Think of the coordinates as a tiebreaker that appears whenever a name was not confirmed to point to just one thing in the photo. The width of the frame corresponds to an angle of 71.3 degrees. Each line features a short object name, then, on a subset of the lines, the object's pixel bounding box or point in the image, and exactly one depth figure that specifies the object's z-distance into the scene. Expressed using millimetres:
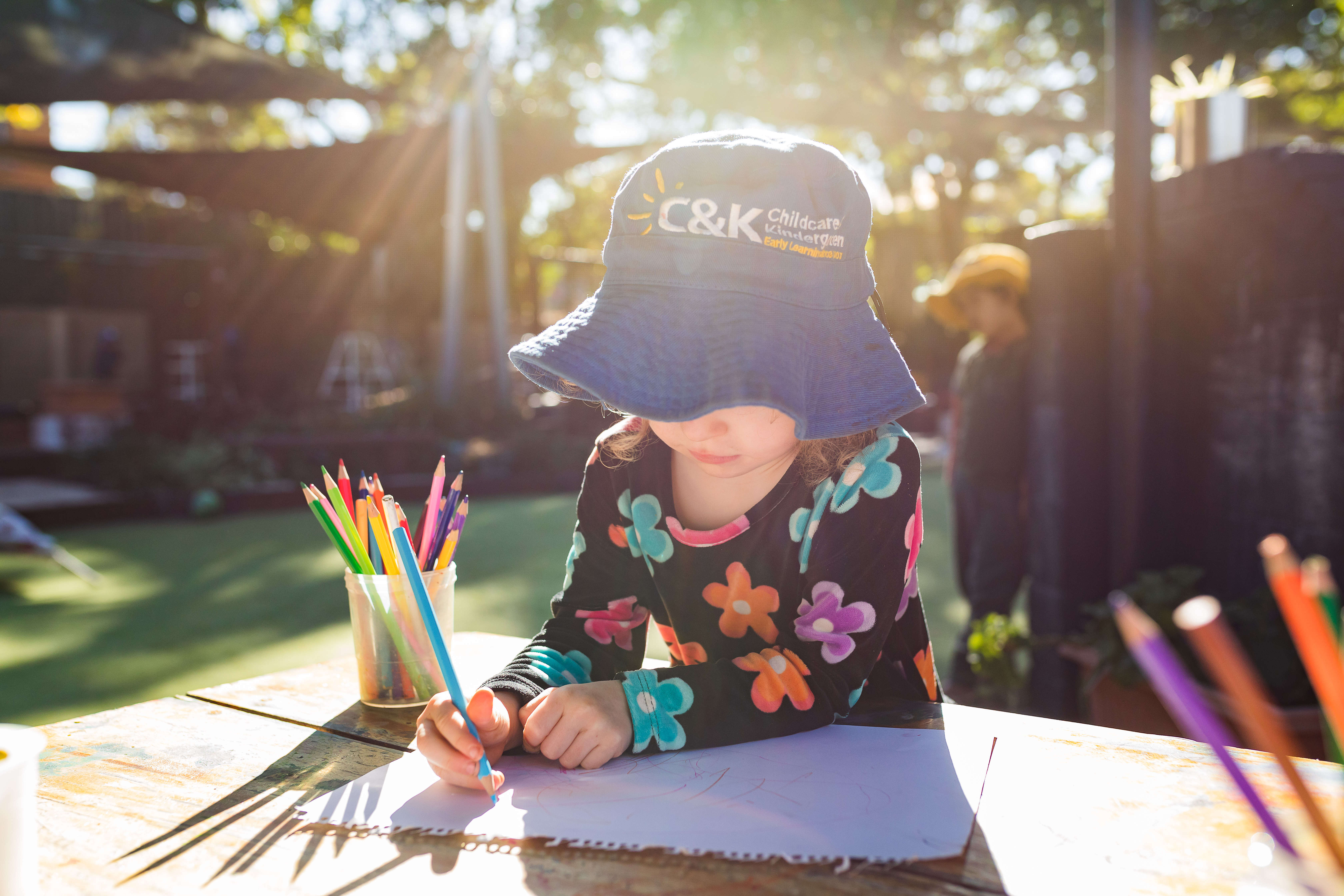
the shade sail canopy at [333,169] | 8625
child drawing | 912
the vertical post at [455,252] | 8734
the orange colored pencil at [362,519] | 1011
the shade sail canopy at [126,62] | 5375
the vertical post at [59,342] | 14070
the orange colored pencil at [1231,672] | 341
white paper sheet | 726
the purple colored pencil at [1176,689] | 343
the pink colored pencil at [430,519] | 1055
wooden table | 668
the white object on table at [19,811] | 610
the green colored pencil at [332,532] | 1007
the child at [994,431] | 3609
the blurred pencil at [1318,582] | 349
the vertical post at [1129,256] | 2869
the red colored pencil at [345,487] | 1011
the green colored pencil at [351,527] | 995
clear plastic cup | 1045
